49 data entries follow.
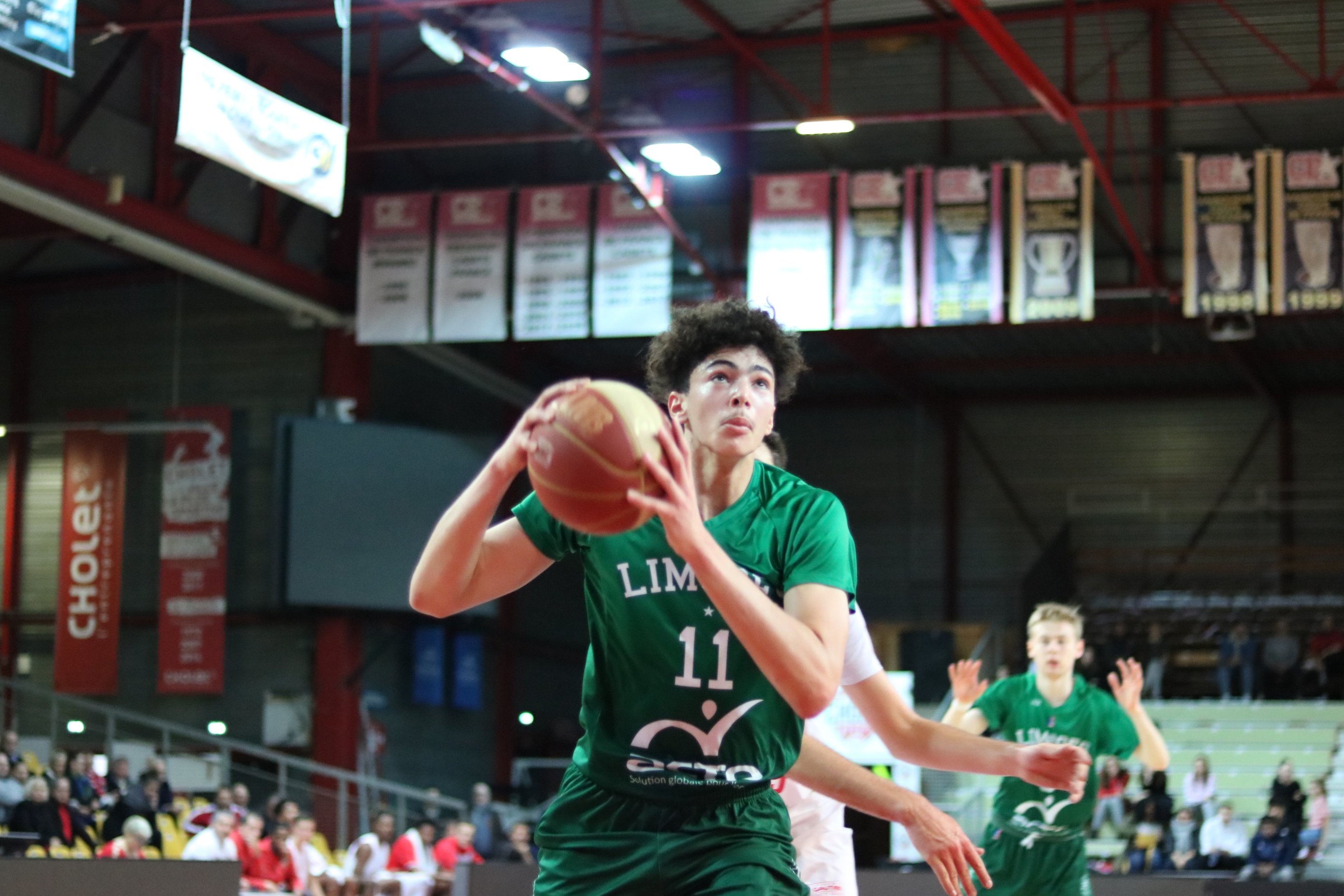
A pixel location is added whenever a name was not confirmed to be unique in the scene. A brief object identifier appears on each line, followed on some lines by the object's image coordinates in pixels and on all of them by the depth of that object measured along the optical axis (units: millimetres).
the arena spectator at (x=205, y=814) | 20375
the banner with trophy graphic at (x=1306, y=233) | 19219
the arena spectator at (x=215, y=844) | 17547
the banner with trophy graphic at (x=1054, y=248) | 19953
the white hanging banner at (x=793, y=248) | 20312
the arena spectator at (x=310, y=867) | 18688
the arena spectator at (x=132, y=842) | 17234
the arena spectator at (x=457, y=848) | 19781
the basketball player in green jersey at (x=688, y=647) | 3832
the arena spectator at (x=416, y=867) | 19297
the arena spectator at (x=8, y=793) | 19016
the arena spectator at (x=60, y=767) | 20672
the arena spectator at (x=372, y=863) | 19250
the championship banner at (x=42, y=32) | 12641
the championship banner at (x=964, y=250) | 19969
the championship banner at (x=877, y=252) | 20078
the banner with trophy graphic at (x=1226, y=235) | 19531
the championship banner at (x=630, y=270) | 20891
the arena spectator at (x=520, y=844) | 20328
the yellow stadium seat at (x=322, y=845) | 21328
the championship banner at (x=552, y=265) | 21234
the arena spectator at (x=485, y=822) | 22047
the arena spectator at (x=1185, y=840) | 20844
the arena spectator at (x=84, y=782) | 20234
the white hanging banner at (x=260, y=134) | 13586
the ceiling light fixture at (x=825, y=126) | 18625
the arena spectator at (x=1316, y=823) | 20625
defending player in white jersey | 4223
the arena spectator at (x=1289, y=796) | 20812
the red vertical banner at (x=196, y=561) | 25219
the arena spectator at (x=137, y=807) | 19547
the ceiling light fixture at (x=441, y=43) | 17406
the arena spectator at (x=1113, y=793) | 22109
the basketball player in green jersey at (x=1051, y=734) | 8883
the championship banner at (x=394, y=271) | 21938
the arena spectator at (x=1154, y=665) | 26375
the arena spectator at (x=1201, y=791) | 22078
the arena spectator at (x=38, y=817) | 18141
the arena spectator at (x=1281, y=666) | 25844
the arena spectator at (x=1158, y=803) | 21703
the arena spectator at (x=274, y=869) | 18109
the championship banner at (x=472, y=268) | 21531
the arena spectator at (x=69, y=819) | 18719
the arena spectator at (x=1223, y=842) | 20828
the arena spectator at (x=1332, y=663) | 26406
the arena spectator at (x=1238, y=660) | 25938
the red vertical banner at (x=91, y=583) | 25391
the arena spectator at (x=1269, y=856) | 20016
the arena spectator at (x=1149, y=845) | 20984
